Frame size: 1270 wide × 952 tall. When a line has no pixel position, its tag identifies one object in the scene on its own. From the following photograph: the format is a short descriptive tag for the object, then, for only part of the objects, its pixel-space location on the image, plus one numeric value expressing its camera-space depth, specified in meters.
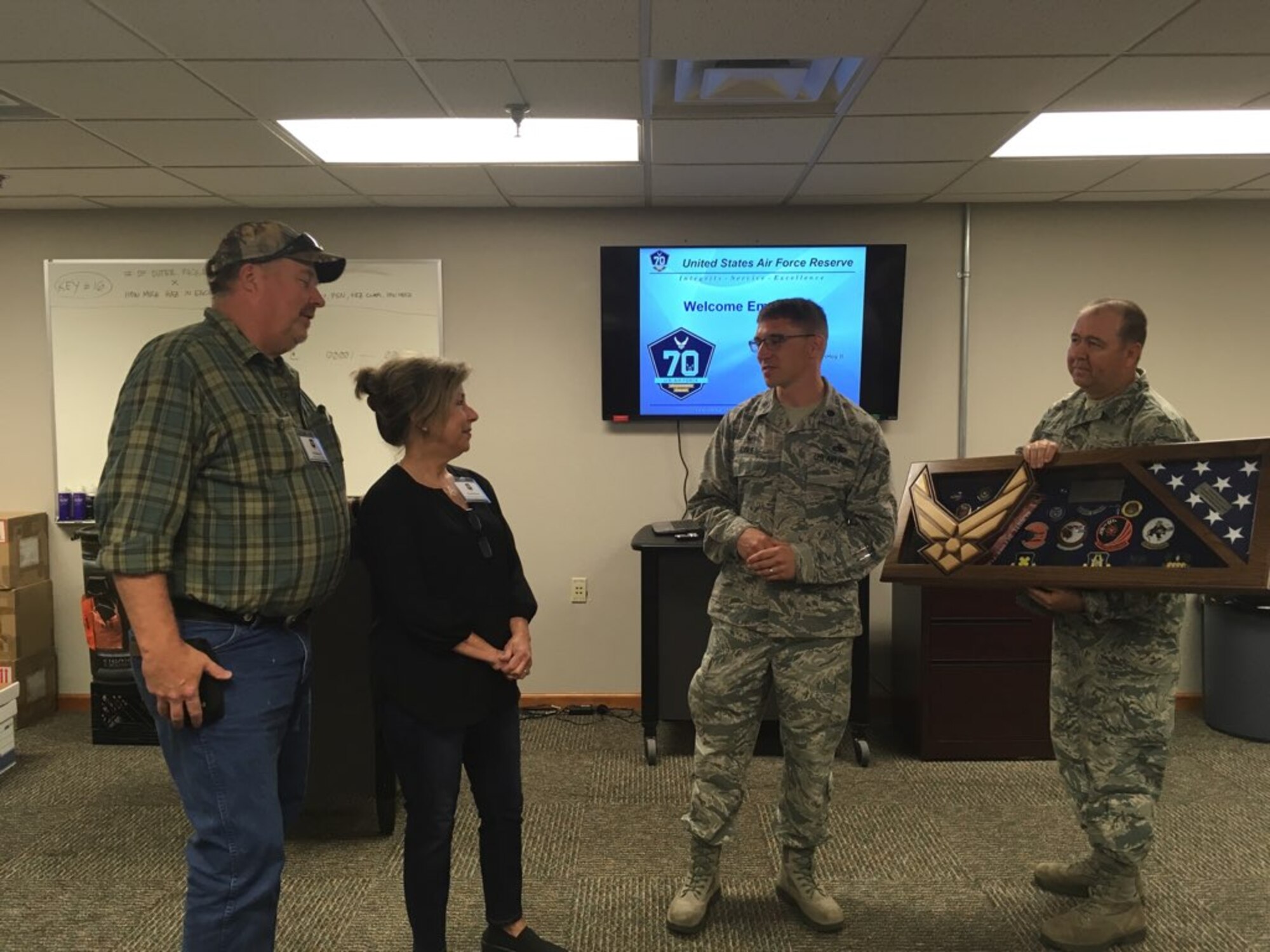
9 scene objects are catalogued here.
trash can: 3.29
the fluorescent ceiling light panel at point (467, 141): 2.69
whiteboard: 3.67
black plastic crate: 3.35
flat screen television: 3.57
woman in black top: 1.59
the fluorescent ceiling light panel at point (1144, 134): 2.65
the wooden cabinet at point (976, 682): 3.16
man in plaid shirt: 1.30
